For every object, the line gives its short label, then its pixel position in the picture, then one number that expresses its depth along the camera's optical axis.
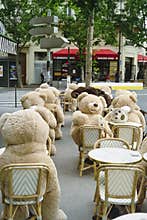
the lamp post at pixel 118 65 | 26.63
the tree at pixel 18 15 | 24.02
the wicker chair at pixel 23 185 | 3.90
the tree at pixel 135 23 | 24.88
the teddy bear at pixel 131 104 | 8.28
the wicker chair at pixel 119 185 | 4.14
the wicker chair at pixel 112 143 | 5.62
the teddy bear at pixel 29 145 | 4.02
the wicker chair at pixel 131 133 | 7.05
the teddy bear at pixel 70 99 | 13.62
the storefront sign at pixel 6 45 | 10.60
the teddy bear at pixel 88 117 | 6.95
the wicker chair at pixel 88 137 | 6.52
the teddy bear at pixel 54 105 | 8.90
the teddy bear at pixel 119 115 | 7.97
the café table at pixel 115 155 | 4.85
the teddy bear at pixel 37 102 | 7.64
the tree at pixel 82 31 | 24.30
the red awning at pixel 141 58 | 32.41
